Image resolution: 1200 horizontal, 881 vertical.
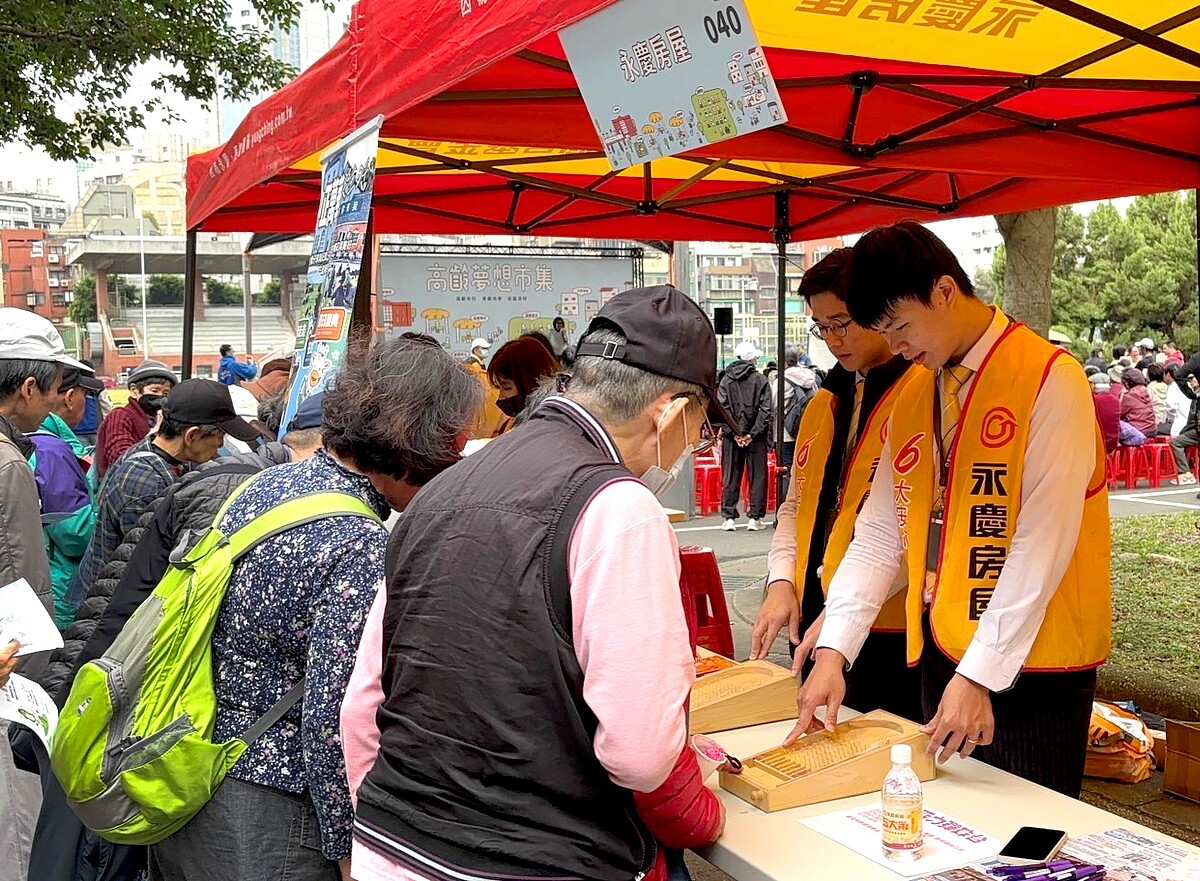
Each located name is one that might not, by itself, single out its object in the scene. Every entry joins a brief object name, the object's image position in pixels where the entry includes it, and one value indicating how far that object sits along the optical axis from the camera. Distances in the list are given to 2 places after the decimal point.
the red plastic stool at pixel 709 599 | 4.37
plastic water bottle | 1.70
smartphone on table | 1.67
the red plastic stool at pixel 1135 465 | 13.70
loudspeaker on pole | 12.32
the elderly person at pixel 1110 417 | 9.73
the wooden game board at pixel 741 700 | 2.38
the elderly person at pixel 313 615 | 1.81
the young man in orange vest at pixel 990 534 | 2.01
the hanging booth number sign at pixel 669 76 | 1.83
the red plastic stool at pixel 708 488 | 12.23
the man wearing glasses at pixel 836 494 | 2.75
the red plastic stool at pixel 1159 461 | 13.89
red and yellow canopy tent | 2.71
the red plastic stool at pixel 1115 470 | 13.46
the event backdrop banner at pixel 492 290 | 13.00
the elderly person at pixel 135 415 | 6.01
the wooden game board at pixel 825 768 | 1.94
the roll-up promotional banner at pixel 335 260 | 2.75
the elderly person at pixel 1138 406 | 13.57
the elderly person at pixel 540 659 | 1.36
